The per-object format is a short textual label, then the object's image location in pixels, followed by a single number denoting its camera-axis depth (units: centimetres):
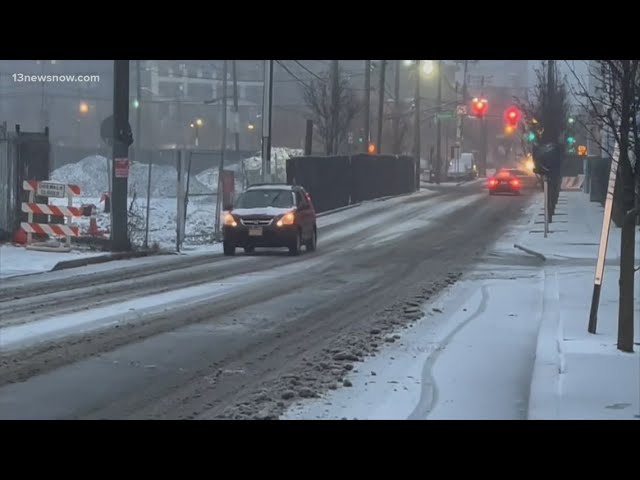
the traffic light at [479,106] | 5454
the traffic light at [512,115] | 4792
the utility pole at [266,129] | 3781
